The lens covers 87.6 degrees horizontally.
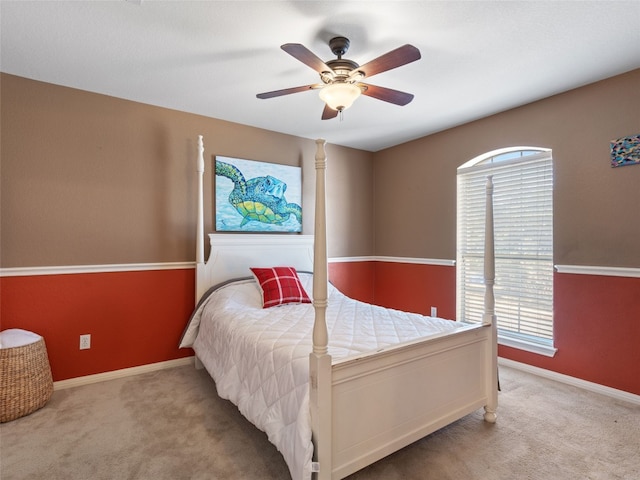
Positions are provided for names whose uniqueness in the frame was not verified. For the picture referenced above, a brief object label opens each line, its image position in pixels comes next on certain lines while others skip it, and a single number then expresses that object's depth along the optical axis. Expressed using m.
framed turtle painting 3.42
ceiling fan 1.71
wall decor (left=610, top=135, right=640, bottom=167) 2.41
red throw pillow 2.92
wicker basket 2.16
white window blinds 2.96
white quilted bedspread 1.57
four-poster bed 1.48
